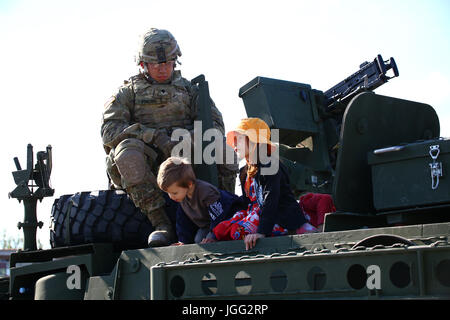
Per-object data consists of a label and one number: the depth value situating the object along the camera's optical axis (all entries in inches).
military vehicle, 149.3
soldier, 230.8
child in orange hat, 191.3
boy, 203.3
